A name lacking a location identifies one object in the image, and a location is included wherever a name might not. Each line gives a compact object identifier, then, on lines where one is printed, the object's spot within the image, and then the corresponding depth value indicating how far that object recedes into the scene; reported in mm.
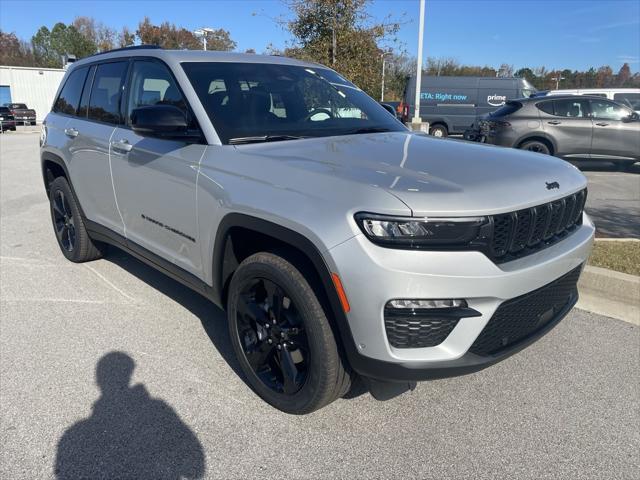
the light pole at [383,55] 10802
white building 46688
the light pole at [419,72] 16516
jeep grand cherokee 2182
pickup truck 38062
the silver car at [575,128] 11344
